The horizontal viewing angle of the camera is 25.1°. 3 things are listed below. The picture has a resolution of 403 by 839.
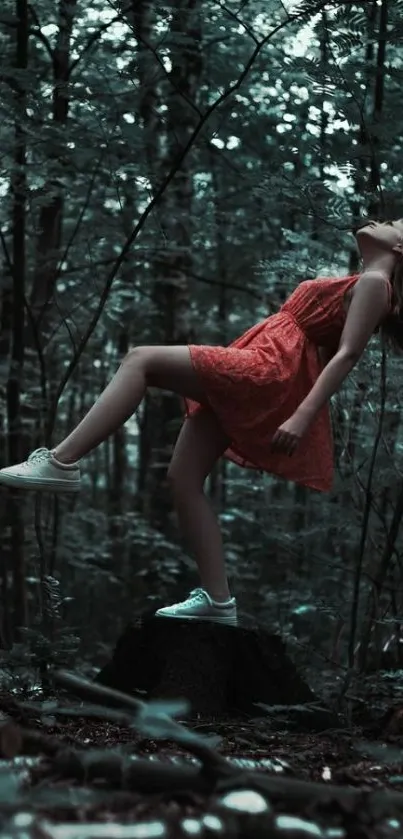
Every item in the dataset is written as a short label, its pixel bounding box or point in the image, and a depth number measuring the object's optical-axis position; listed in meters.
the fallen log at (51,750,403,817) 1.58
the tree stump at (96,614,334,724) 3.84
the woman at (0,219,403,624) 3.46
